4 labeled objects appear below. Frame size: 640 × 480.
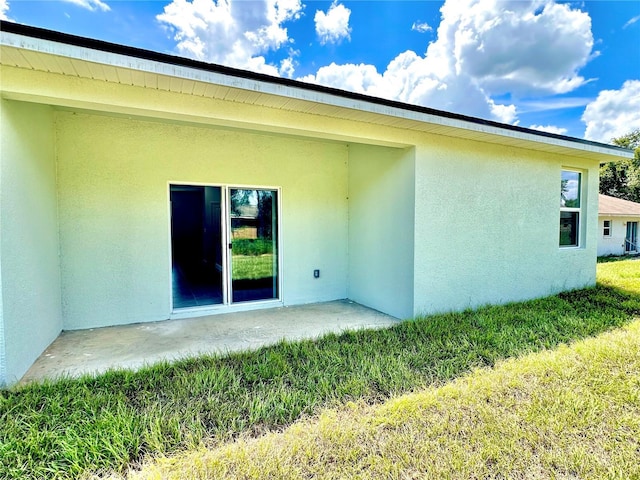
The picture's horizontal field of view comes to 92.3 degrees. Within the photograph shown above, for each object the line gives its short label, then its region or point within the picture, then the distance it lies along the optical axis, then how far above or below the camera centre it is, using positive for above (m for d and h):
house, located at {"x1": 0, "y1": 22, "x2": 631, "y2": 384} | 3.37 +0.59
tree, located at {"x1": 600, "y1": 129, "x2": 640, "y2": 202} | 27.56 +4.93
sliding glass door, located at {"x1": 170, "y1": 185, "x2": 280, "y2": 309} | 6.11 -0.24
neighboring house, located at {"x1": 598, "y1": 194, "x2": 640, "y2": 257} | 19.09 +0.02
